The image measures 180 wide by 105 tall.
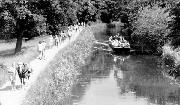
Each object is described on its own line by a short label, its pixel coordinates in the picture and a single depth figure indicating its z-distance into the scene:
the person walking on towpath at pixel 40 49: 31.91
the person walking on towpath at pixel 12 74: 21.28
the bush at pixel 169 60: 42.59
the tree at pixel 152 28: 56.13
